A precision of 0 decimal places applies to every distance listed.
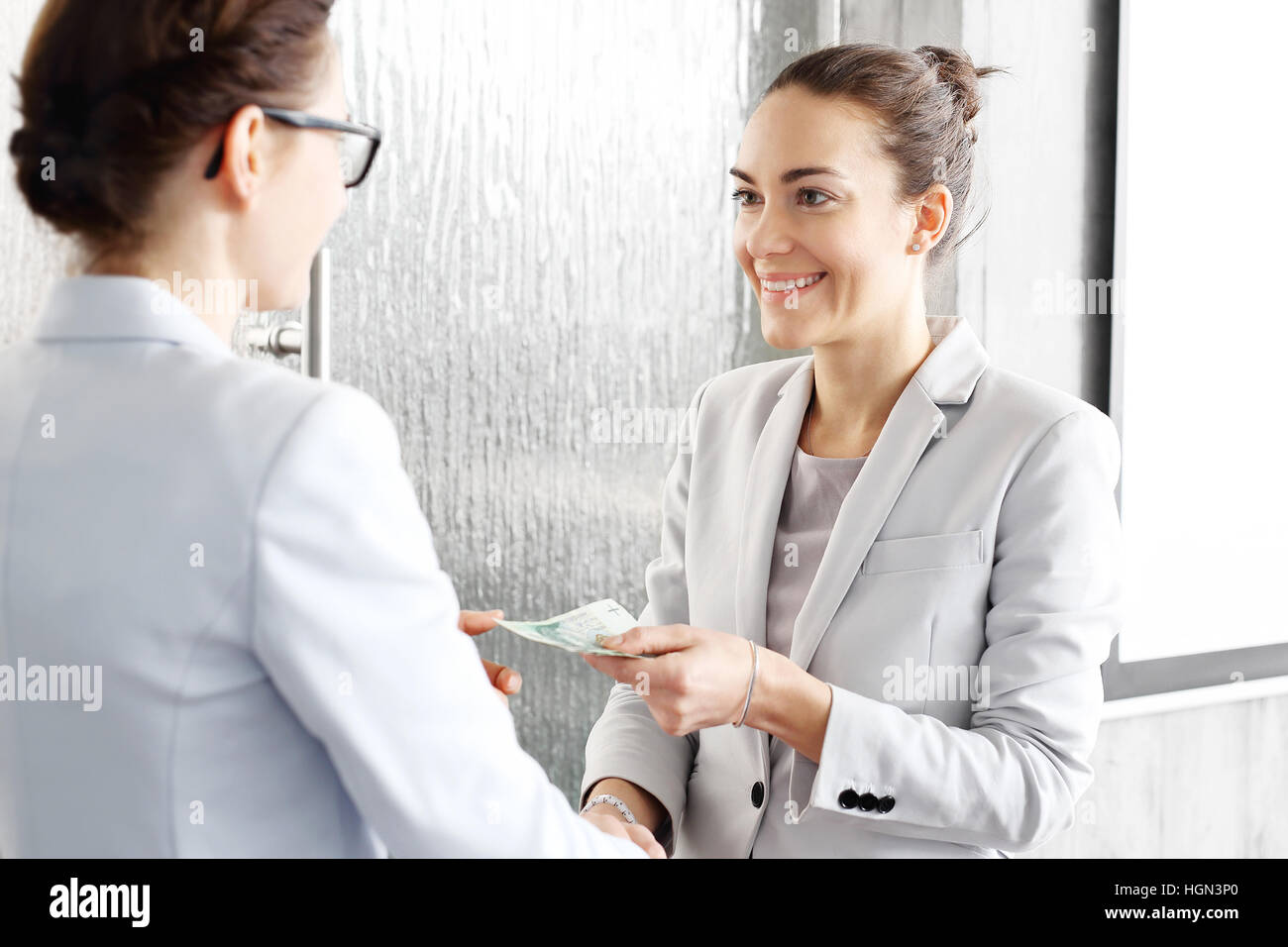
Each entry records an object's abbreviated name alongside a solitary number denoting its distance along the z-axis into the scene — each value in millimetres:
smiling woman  1279
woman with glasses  724
